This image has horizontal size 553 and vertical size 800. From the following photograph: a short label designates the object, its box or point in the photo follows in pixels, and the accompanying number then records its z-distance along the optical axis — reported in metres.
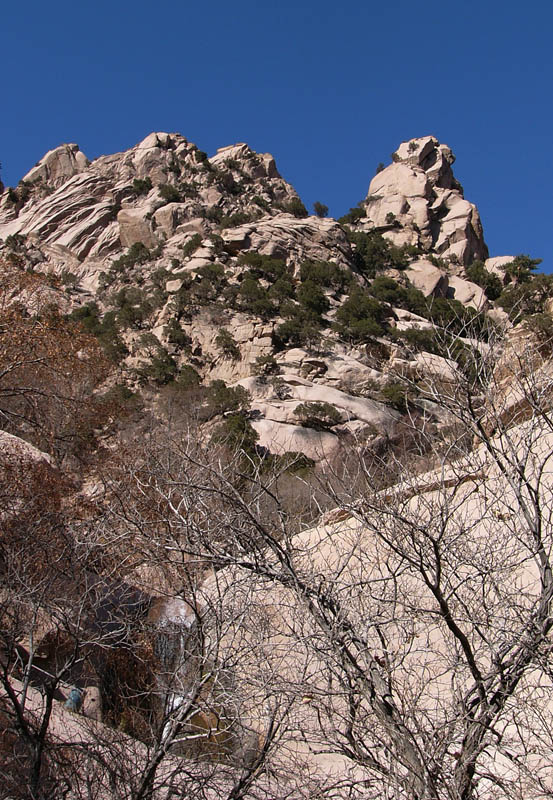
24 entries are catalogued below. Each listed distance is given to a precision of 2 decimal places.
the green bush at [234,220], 41.78
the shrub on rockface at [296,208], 48.38
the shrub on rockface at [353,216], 54.34
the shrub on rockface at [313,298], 32.56
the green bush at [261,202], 47.08
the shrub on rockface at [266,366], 28.23
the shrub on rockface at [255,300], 32.41
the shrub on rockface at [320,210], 55.66
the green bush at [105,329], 30.60
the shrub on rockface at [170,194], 46.66
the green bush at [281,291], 33.75
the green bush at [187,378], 27.15
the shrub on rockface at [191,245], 38.75
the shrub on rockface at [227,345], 30.12
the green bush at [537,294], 32.78
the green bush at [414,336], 29.06
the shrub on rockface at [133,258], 41.45
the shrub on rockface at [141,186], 49.80
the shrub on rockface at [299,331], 30.08
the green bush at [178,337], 31.56
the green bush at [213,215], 43.56
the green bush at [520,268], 45.00
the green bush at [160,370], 28.86
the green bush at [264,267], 36.31
